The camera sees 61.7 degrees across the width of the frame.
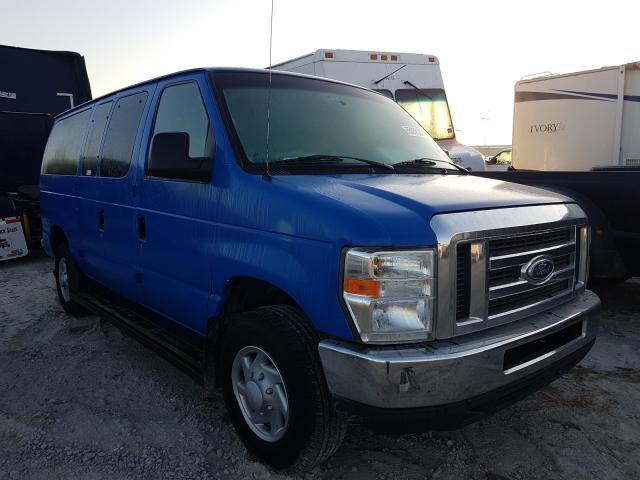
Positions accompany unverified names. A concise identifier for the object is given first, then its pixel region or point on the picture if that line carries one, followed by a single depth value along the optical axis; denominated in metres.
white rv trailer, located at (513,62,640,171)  8.66
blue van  2.17
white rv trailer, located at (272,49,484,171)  9.79
